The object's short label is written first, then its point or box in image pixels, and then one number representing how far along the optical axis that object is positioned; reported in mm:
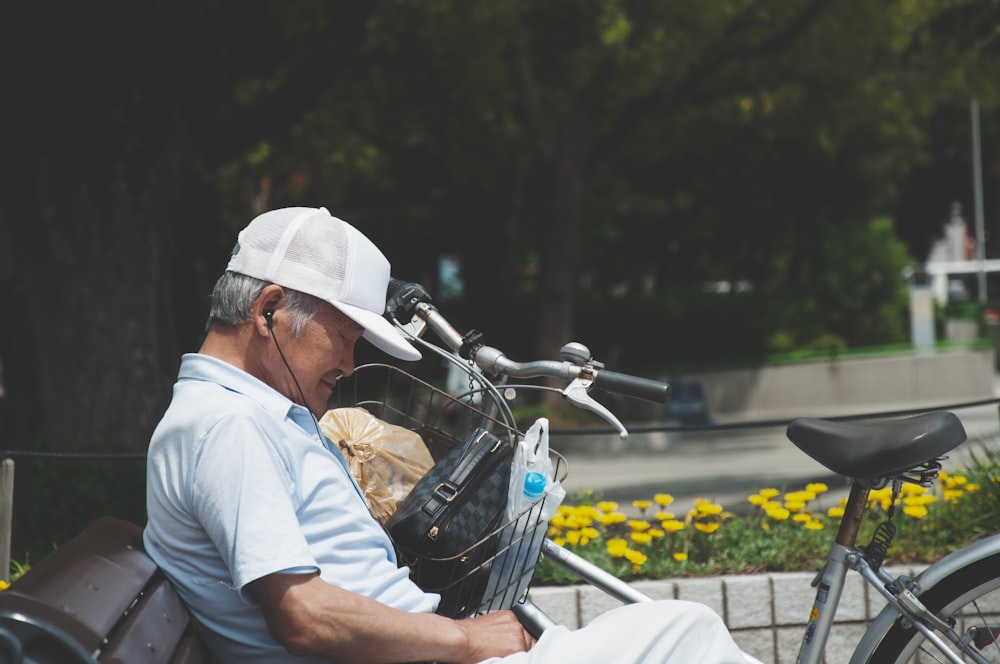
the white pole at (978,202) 30719
